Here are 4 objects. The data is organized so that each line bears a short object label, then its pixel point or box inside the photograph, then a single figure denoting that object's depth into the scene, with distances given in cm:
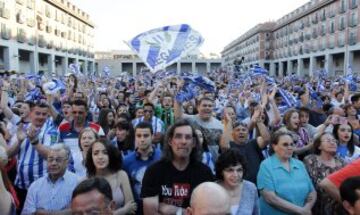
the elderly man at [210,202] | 214
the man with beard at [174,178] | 313
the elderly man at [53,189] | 361
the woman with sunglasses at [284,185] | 393
